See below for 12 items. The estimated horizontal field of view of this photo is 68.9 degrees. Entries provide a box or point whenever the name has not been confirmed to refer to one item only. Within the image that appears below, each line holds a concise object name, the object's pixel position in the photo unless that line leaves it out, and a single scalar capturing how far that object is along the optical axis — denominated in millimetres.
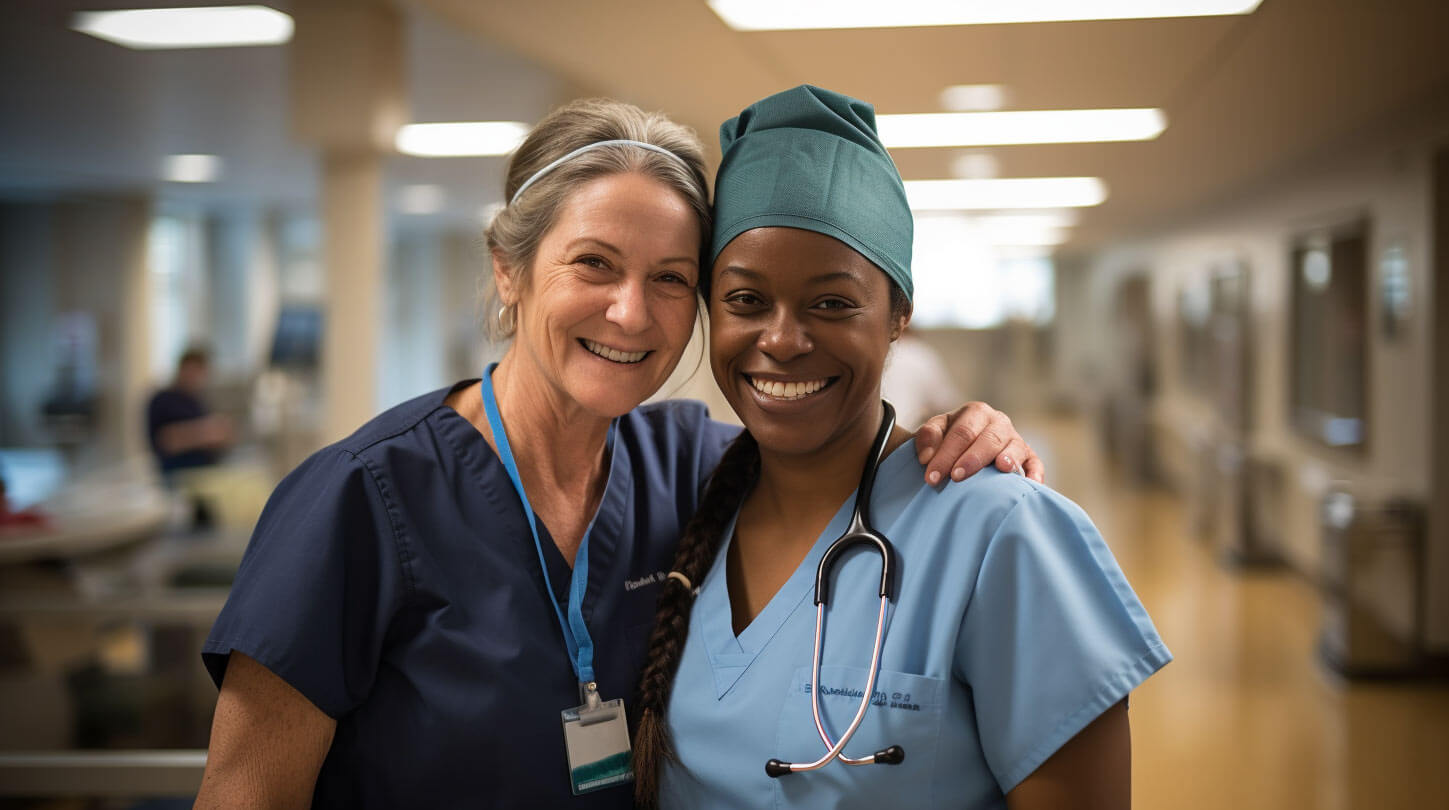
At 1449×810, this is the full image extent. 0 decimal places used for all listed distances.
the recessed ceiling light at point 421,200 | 10898
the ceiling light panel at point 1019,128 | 5387
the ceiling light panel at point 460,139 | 6973
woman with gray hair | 1253
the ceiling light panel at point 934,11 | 3527
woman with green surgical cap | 1192
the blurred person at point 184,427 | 7098
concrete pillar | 4180
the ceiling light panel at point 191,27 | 4297
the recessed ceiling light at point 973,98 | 4758
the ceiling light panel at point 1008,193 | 7832
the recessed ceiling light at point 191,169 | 9312
